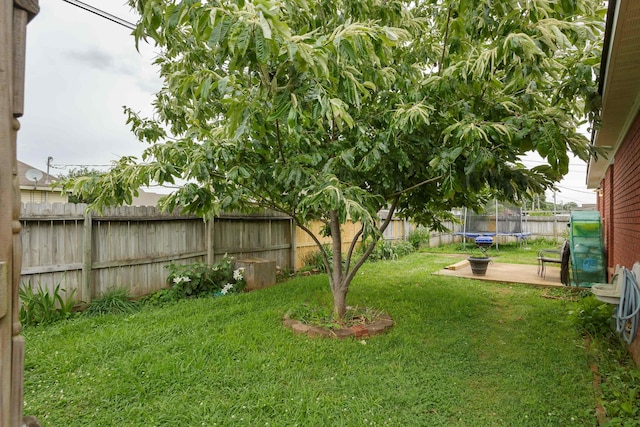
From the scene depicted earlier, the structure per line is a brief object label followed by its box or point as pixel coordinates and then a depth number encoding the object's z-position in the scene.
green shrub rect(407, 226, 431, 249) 12.66
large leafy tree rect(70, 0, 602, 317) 1.92
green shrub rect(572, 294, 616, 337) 3.95
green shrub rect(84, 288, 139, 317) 4.49
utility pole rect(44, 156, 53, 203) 9.68
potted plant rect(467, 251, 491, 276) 7.46
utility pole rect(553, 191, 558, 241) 14.61
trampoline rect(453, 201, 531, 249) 13.95
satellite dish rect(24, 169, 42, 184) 9.15
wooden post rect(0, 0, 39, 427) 0.73
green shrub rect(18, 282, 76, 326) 3.95
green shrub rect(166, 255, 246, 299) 5.32
